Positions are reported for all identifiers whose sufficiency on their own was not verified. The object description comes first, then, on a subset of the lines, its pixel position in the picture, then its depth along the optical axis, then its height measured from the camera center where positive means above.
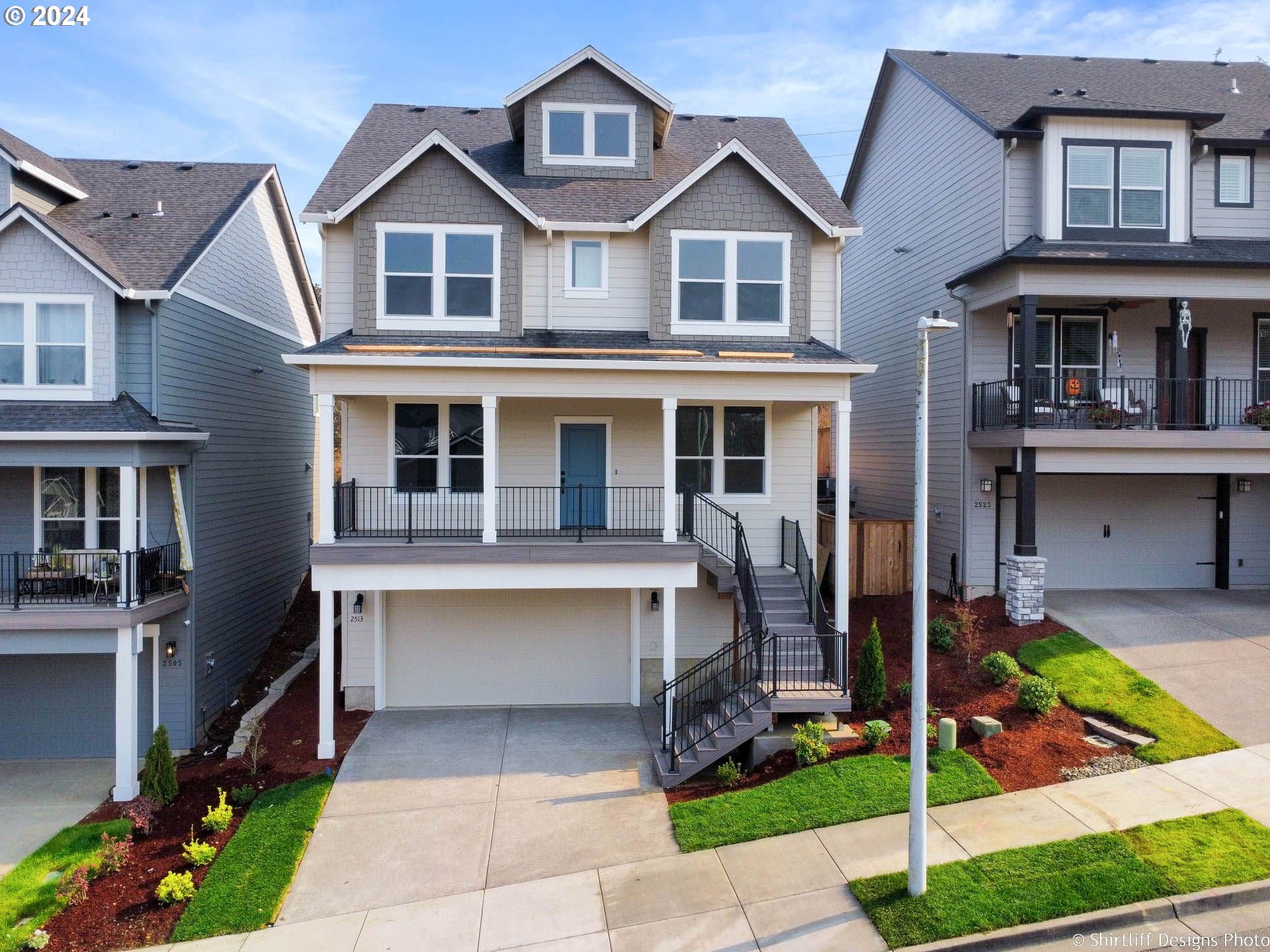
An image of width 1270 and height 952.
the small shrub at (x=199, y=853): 9.01 -4.39
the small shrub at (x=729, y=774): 10.22 -3.91
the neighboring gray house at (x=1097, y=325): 14.12 +2.97
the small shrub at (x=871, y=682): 11.35 -3.00
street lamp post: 7.39 -2.38
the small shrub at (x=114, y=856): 9.10 -4.51
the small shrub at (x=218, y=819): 9.69 -4.30
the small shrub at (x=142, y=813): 9.91 -4.37
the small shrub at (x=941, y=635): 13.10 -2.70
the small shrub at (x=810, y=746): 10.07 -3.50
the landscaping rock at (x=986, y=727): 10.16 -3.26
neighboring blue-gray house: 12.44 +0.12
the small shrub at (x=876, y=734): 10.23 -3.37
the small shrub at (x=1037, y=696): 10.57 -2.98
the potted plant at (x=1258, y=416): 14.73 +1.13
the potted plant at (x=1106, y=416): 14.35 +1.06
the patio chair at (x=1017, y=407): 14.45 +1.26
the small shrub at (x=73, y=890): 8.55 -4.59
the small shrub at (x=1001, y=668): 11.47 -2.83
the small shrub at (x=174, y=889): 8.35 -4.45
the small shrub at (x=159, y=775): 10.79 -4.20
